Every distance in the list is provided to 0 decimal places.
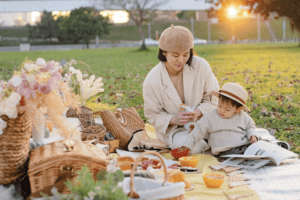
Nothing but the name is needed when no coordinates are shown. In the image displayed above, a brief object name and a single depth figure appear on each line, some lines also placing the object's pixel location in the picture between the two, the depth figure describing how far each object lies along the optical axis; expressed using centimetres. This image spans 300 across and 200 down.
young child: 365
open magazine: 333
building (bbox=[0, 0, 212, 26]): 6225
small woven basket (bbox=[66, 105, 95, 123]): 407
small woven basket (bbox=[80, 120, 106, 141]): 377
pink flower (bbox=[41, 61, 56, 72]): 244
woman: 394
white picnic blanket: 277
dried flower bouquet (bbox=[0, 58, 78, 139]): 223
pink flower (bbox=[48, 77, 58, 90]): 237
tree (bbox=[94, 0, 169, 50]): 3284
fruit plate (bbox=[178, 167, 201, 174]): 328
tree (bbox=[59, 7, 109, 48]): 4312
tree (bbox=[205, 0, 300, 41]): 2700
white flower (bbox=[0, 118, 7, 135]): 222
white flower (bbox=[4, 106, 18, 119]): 219
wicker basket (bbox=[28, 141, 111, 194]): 227
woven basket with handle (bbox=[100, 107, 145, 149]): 419
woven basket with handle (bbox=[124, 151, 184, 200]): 211
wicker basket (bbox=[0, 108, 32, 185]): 231
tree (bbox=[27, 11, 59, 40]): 4953
